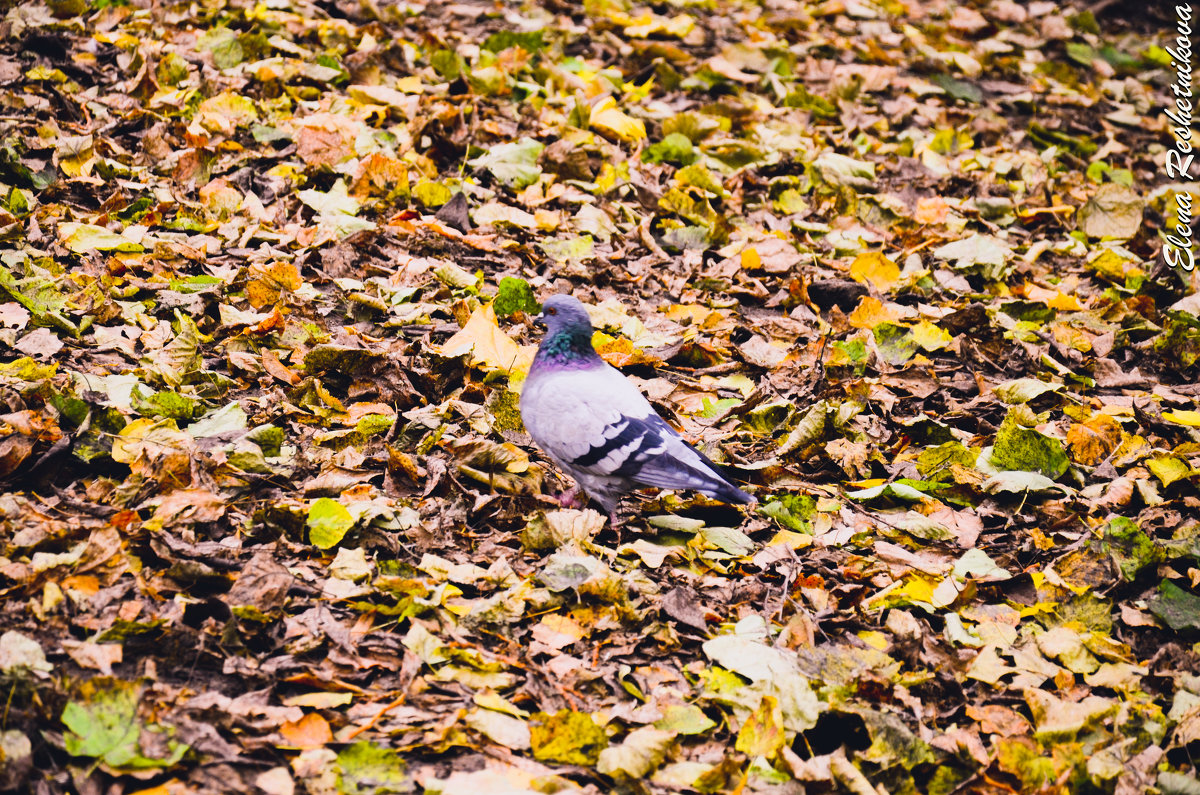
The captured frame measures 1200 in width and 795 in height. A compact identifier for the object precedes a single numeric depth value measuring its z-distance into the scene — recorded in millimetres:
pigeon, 6547
